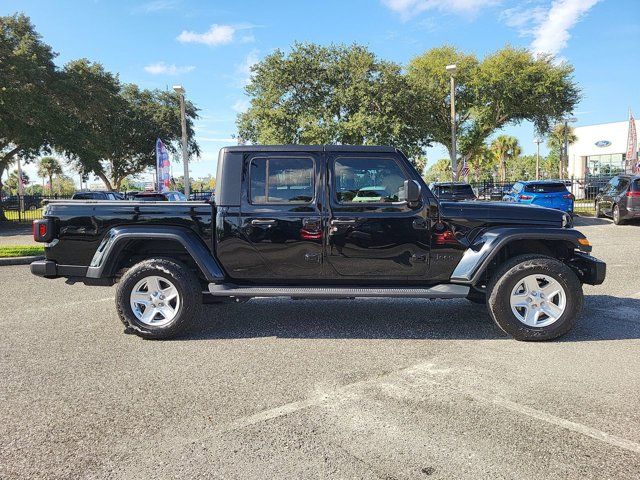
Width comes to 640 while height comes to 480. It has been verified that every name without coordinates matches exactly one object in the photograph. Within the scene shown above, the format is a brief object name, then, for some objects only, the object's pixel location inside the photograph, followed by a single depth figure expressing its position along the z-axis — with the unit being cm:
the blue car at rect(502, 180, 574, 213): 1546
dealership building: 4409
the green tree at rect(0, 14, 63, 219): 1894
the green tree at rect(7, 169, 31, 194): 8538
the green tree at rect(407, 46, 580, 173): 2673
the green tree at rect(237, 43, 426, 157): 2288
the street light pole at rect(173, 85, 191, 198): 2152
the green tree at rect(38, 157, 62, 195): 7005
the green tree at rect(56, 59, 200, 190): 2359
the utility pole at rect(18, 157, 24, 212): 2190
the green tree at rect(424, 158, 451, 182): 8681
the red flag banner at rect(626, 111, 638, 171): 2291
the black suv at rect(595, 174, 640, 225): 1519
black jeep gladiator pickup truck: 459
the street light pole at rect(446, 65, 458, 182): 2191
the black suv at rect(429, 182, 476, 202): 1515
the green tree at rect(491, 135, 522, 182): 6544
